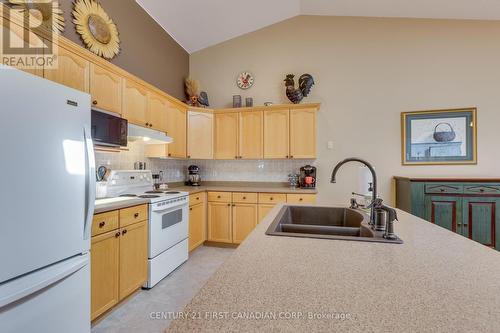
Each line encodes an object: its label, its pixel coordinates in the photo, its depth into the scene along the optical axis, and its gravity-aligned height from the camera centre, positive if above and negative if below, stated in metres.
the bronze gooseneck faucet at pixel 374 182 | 1.08 -0.08
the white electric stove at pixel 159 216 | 2.26 -0.55
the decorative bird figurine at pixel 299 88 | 3.43 +1.21
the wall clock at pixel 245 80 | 3.87 +1.49
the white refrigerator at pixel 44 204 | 1.07 -0.21
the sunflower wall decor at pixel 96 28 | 2.18 +1.43
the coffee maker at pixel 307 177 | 3.40 -0.15
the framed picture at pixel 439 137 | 3.08 +0.42
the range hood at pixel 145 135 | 2.27 +0.33
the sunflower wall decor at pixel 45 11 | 1.66 +1.22
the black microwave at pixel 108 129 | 1.85 +0.32
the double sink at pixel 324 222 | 1.00 -0.33
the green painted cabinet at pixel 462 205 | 2.61 -0.45
